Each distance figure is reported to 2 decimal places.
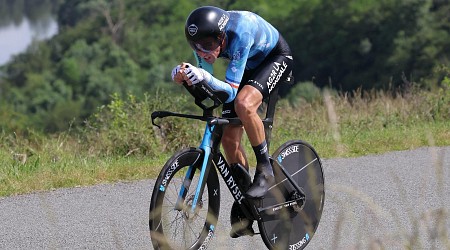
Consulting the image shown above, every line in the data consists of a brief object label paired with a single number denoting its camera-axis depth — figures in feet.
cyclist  36.88
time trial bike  36.01
